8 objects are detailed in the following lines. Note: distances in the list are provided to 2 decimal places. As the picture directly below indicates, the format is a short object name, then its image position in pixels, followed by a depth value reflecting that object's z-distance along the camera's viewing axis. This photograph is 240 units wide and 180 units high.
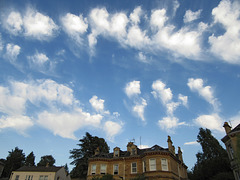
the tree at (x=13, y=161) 65.25
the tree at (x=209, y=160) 39.83
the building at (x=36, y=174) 42.62
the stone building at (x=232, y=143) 23.67
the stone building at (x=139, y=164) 28.30
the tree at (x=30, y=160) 74.99
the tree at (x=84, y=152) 47.00
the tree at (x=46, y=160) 84.88
